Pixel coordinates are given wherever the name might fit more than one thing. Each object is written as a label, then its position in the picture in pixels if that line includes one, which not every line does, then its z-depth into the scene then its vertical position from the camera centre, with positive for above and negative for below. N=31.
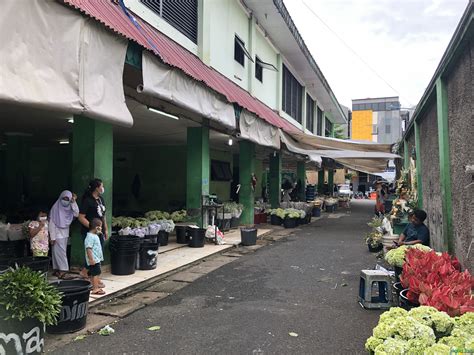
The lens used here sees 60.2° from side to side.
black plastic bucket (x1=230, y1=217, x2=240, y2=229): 13.95 -1.32
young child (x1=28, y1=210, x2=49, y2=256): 6.25 -0.83
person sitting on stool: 7.03 -0.82
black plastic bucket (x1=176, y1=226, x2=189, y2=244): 10.58 -1.33
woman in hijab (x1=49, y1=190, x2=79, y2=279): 6.24 -0.70
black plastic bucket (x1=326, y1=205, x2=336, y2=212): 24.70 -1.41
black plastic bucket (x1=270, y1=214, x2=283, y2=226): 16.11 -1.41
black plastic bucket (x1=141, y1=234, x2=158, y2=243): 7.74 -1.09
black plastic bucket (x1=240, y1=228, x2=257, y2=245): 11.05 -1.40
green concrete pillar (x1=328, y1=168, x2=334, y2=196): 32.04 +0.53
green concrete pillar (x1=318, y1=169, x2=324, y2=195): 29.78 +0.27
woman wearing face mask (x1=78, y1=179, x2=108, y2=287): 6.35 -0.37
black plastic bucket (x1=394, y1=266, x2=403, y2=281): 6.12 -1.30
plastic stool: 5.66 -1.48
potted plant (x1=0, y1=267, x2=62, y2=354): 3.79 -1.20
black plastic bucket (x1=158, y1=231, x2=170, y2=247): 10.00 -1.33
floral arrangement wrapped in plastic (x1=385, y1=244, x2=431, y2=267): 5.95 -1.04
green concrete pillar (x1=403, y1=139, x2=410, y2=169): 12.80 +0.97
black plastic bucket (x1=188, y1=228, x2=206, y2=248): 10.20 -1.33
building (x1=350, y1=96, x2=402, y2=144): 63.03 +10.18
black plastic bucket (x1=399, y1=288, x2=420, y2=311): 4.52 -1.33
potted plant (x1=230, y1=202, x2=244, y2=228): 13.79 -1.01
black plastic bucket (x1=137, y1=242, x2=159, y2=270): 7.53 -1.35
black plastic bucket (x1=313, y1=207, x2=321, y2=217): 21.00 -1.41
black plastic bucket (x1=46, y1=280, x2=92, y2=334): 4.60 -1.43
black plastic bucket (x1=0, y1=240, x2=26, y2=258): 7.23 -1.17
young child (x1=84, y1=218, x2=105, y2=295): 5.87 -1.04
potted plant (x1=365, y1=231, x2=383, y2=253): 10.07 -1.44
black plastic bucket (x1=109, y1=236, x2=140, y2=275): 7.03 -1.23
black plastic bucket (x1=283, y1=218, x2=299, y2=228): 15.56 -1.44
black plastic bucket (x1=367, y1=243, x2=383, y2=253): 10.14 -1.57
